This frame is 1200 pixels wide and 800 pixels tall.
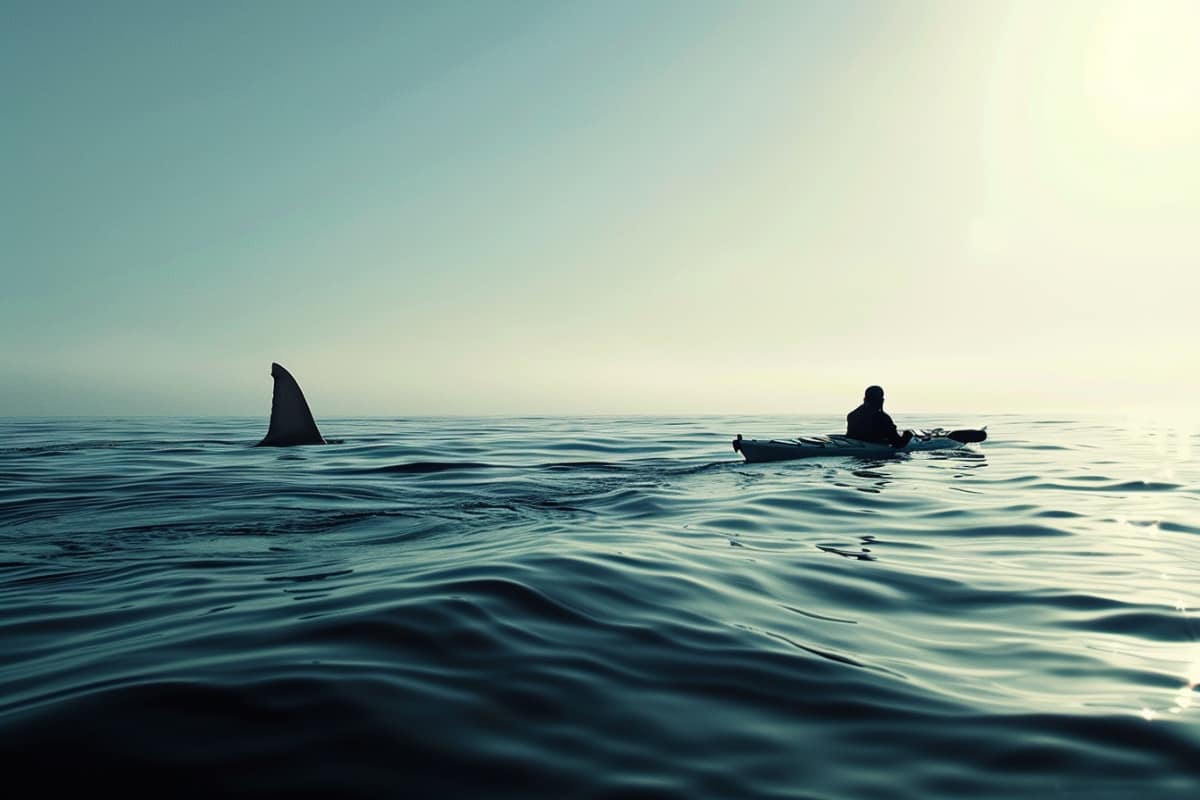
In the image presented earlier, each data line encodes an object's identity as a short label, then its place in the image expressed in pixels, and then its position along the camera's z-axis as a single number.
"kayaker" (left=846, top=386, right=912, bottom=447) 21.77
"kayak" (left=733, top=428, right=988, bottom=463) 21.02
